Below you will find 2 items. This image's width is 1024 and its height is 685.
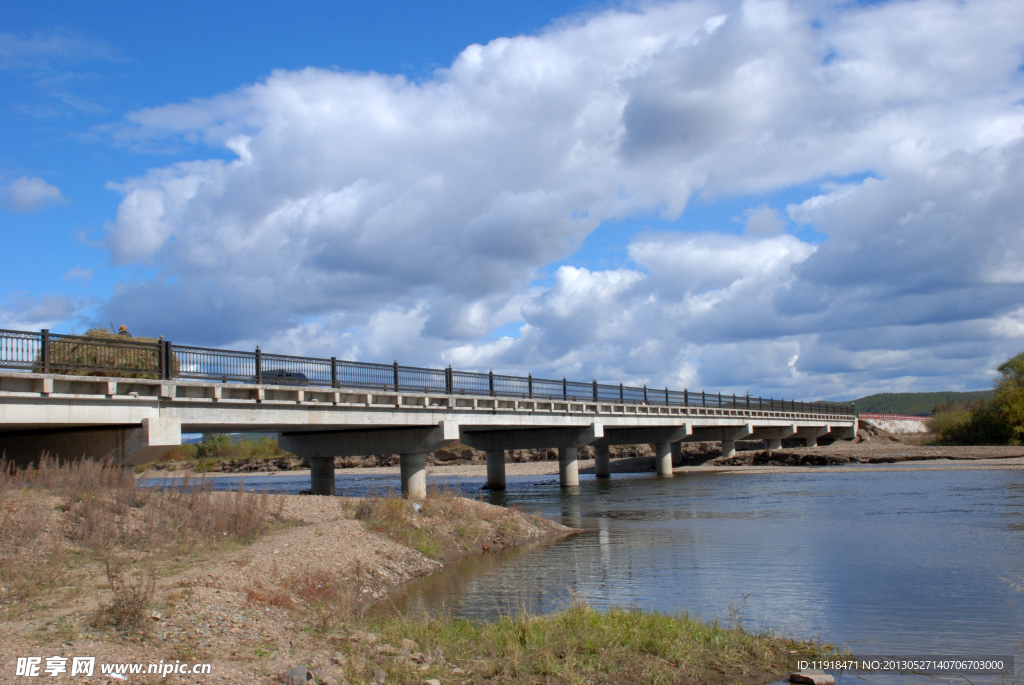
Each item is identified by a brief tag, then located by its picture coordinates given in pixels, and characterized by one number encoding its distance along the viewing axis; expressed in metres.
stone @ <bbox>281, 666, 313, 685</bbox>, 8.08
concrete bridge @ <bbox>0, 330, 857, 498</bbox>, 22.08
